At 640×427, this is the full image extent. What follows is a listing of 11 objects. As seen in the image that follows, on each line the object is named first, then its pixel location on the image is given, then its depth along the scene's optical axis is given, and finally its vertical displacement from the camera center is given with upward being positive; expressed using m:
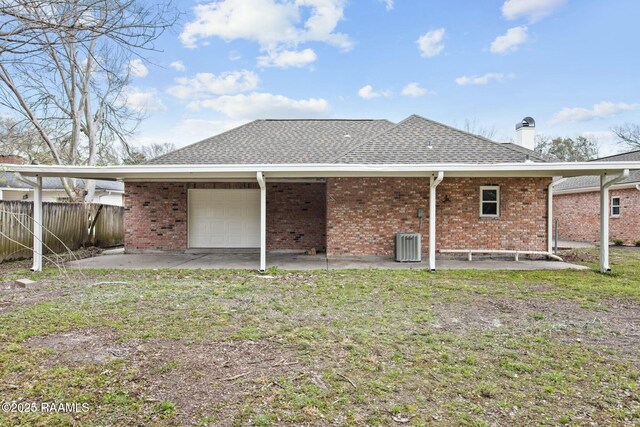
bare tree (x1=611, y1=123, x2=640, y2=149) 31.20 +7.61
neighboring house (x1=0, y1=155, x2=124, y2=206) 19.58 +1.29
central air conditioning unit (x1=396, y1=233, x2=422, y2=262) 9.72 -0.82
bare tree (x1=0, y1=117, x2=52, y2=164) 14.23 +3.17
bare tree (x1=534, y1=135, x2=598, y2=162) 32.29 +6.58
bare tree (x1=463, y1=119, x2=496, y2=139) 33.88 +8.52
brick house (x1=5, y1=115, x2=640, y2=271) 8.39 +0.75
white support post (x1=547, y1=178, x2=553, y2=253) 10.18 +0.07
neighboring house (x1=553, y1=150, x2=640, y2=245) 14.89 +0.59
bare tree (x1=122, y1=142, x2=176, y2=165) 38.47 +7.23
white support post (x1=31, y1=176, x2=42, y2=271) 8.29 +0.07
